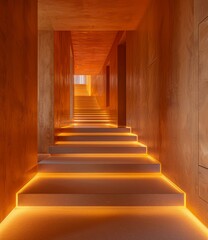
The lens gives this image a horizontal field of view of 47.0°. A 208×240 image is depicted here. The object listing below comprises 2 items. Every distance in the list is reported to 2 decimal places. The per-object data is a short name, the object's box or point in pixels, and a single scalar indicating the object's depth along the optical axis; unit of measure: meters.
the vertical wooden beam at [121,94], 6.78
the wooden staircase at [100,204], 2.02
